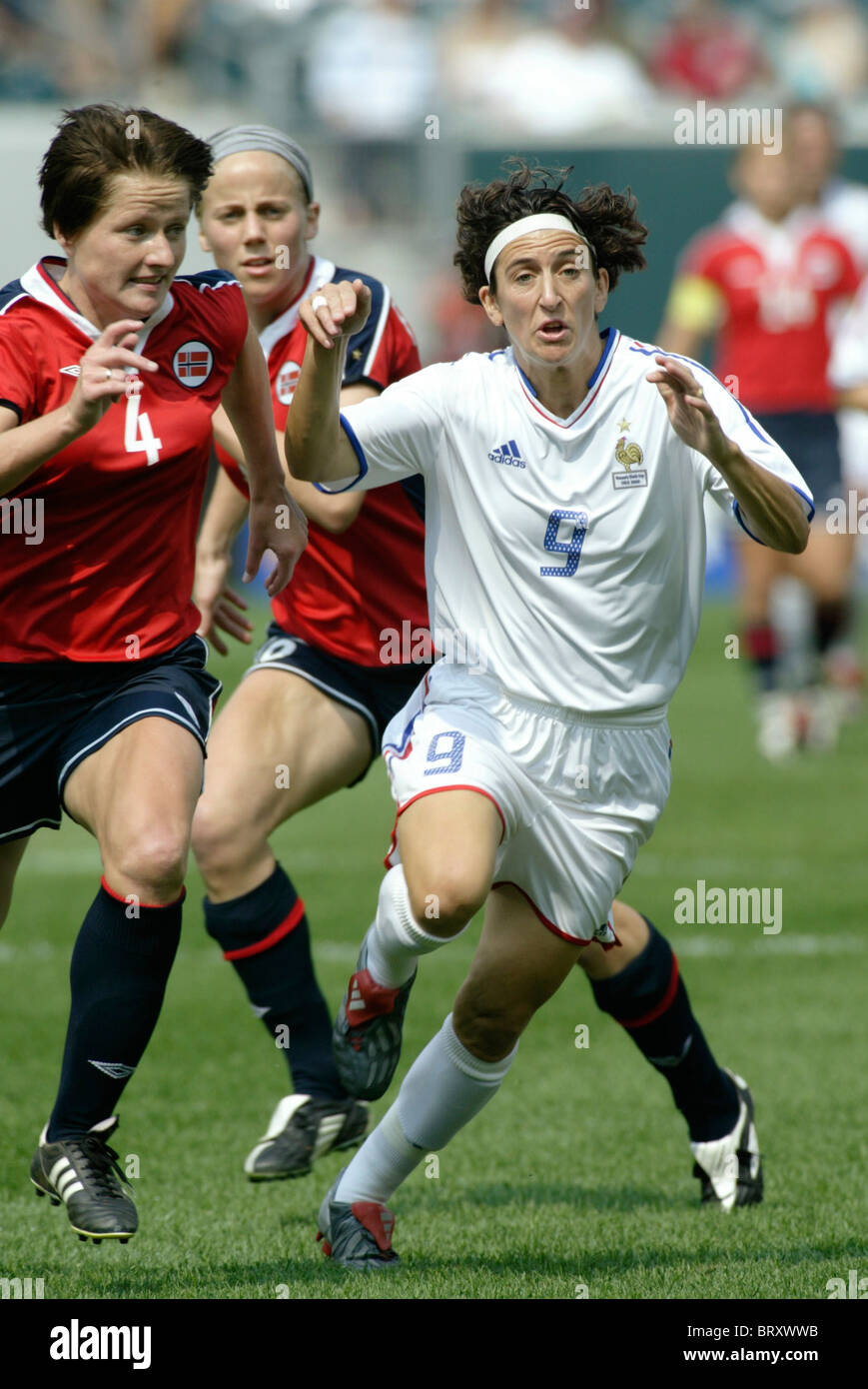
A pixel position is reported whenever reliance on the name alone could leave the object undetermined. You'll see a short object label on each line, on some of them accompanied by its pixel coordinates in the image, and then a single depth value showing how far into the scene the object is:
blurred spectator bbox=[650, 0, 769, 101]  20.84
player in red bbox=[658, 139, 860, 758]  11.62
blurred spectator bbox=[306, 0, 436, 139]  19.14
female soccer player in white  3.93
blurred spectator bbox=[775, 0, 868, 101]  21.25
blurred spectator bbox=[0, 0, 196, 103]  18.28
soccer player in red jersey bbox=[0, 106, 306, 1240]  3.77
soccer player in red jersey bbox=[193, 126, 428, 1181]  4.93
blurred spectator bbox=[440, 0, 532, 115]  19.91
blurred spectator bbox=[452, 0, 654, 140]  19.91
